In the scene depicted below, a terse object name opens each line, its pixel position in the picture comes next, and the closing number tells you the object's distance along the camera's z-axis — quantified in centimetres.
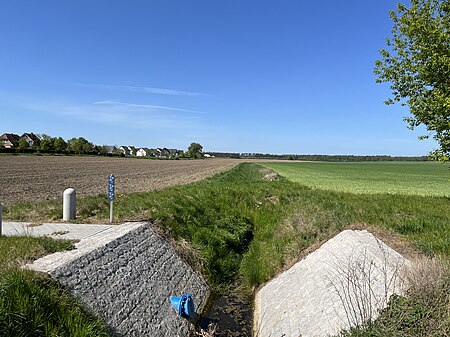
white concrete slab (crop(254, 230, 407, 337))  609
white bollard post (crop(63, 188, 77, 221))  1203
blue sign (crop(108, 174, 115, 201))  1116
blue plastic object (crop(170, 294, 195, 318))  822
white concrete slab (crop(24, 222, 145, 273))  629
